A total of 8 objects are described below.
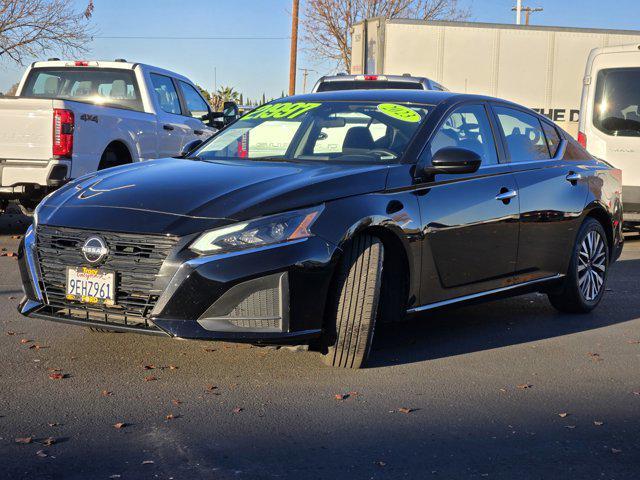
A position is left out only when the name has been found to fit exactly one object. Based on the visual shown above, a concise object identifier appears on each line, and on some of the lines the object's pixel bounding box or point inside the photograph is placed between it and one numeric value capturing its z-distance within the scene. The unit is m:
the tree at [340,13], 49.34
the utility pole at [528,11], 73.21
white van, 12.18
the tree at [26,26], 27.77
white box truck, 18.53
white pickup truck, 10.48
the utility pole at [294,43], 34.00
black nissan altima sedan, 5.00
